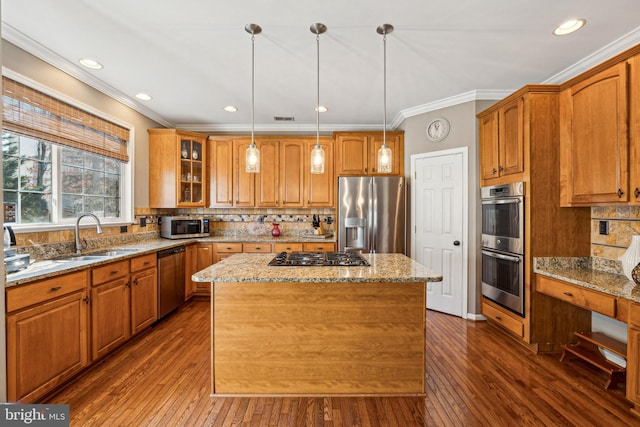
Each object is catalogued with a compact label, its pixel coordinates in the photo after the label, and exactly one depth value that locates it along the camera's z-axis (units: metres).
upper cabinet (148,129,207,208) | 4.25
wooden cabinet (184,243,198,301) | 4.09
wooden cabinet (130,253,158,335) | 3.02
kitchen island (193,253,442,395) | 2.14
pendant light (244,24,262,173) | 2.31
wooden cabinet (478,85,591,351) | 2.75
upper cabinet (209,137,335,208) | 4.60
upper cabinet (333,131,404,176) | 4.40
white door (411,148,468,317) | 3.63
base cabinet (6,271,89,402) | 1.86
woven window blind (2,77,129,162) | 2.37
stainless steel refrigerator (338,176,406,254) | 4.05
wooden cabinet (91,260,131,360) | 2.49
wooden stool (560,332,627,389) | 2.24
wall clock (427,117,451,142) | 3.76
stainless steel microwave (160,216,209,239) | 4.23
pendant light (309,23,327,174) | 2.30
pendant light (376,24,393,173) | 2.30
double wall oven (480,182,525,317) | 2.85
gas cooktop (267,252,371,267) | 2.27
